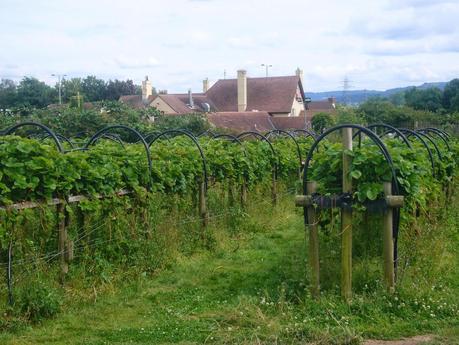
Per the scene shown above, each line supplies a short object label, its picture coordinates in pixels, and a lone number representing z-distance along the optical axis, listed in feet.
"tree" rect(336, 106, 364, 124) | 136.41
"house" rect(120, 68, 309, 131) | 196.29
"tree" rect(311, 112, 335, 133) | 148.46
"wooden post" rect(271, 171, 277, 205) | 45.95
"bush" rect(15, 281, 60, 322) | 21.40
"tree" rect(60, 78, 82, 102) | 255.50
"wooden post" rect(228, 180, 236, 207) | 39.11
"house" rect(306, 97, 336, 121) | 307.99
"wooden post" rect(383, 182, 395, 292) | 22.36
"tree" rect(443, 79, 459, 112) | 187.52
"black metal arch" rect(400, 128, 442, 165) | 38.53
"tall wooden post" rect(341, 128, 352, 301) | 22.34
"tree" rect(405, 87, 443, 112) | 197.06
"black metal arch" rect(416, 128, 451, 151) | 51.19
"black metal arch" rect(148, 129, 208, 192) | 34.35
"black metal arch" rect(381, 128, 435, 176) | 34.48
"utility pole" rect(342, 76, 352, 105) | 283.81
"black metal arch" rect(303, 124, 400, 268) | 22.45
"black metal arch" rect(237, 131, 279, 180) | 47.21
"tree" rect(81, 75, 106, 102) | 278.19
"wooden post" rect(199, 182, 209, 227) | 34.27
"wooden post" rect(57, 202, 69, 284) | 23.54
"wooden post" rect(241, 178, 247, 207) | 40.22
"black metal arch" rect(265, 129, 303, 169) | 51.68
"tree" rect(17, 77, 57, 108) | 254.88
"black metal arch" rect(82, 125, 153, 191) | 28.96
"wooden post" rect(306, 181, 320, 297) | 22.95
